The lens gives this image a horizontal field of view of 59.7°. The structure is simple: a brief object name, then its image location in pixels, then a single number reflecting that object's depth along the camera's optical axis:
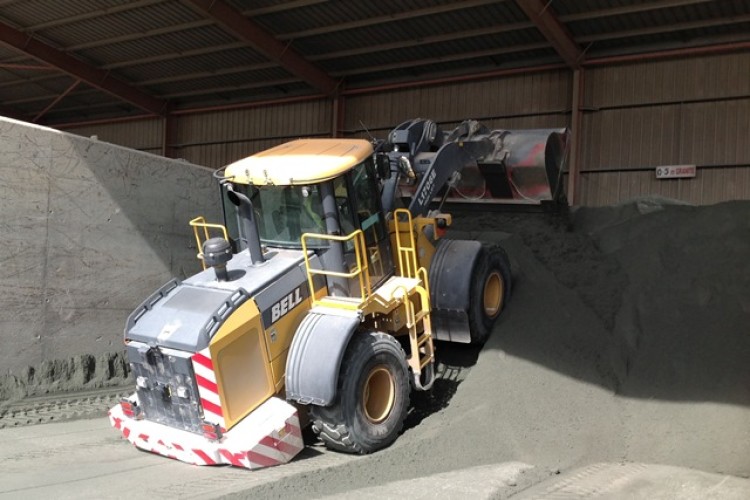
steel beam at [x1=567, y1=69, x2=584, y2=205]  14.43
